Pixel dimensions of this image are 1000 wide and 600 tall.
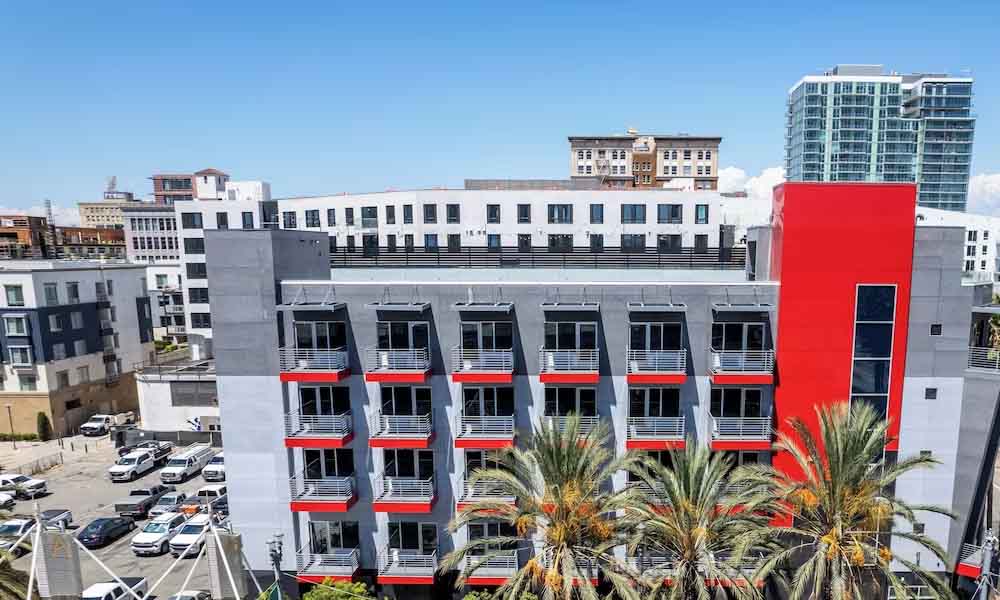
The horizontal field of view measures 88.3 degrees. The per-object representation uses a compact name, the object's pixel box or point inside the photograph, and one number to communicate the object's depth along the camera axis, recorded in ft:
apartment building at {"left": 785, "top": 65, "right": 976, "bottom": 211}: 571.28
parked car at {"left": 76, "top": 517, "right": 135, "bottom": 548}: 116.67
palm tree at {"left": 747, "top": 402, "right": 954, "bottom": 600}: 65.72
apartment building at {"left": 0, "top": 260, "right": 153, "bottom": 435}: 176.14
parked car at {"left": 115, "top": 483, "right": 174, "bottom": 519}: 129.29
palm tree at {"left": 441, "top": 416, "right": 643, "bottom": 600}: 67.26
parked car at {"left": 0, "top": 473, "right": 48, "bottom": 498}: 139.23
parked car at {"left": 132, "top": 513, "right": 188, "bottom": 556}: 113.29
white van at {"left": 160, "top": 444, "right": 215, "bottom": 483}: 147.02
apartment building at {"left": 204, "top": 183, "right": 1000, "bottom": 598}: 79.77
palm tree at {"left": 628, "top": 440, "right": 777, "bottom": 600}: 67.31
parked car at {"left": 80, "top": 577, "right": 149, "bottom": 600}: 91.61
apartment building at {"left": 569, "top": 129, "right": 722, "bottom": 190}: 435.12
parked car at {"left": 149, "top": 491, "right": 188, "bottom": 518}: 128.25
